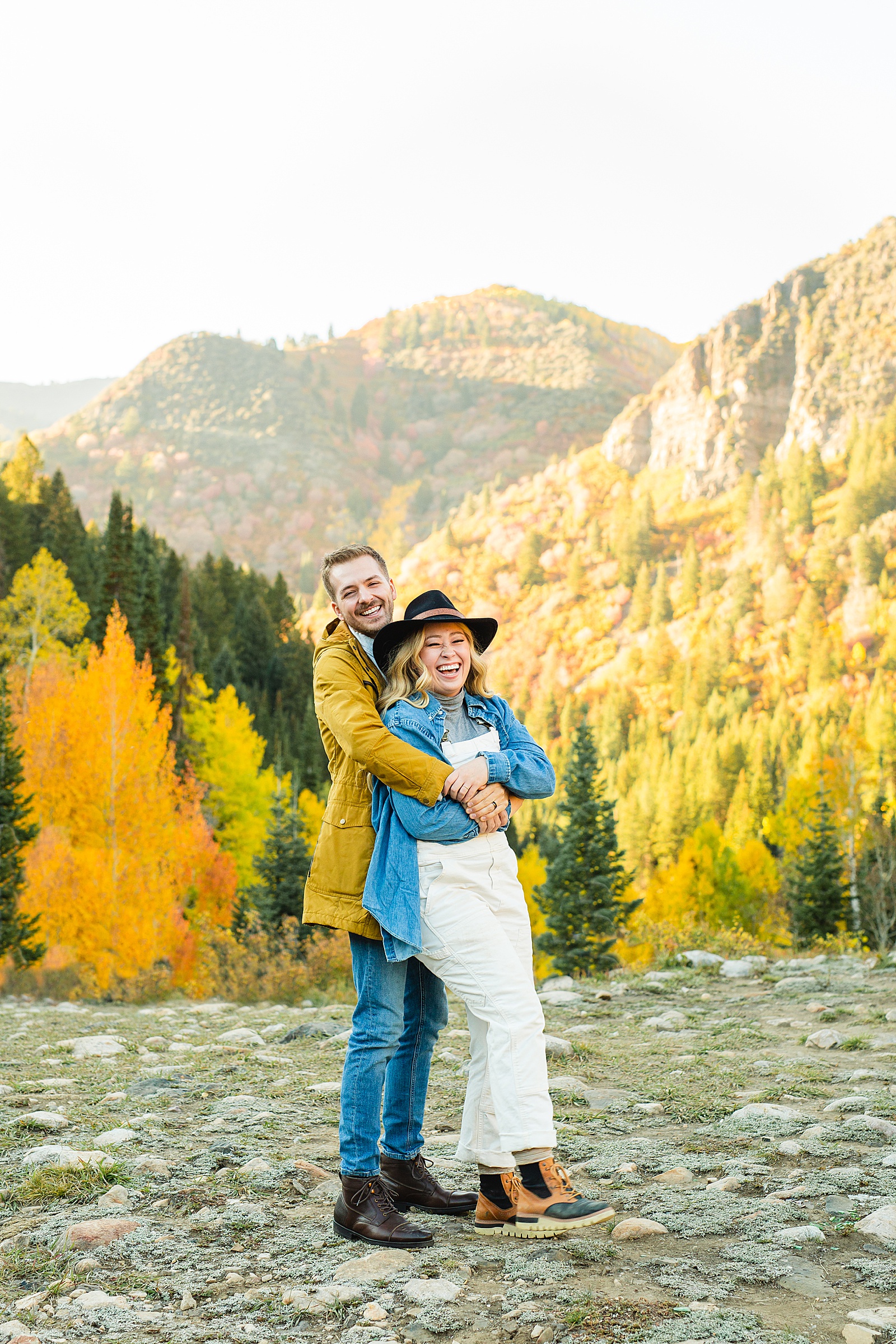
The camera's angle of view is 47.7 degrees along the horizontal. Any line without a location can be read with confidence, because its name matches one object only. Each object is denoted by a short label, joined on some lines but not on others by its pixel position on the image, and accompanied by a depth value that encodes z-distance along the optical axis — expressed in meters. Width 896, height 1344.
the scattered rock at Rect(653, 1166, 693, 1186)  4.31
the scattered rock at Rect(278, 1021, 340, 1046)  8.10
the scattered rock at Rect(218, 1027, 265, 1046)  7.88
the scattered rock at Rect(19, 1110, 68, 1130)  5.21
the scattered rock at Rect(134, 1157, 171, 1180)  4.52
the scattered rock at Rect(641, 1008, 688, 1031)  8.02
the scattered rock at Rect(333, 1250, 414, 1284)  3.46
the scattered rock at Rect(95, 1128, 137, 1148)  4.89
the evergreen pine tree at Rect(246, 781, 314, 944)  22.64
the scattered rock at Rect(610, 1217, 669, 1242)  3.70
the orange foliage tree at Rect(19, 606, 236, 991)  21.09
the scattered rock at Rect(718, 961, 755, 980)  10.59
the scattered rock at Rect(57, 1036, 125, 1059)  7.43
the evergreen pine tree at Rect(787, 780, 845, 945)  35.28
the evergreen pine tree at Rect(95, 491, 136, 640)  39.44
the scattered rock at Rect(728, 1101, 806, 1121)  5.03
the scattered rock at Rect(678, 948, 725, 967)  11.27
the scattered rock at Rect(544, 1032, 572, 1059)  6.79
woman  3.90
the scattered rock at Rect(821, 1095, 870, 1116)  5.18
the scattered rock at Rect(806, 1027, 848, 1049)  6.93
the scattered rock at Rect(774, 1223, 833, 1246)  3.52
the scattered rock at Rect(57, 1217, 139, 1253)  3.74
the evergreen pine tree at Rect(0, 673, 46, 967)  19.33
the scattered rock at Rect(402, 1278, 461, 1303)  3.26
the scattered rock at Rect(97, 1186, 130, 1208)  4.14
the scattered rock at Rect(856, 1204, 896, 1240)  3.52
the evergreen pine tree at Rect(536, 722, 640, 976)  30.61
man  3.99
